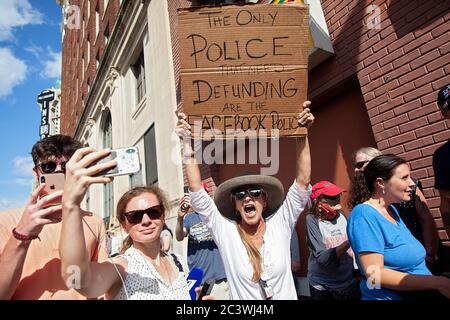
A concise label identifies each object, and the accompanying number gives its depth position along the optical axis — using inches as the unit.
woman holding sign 79.0
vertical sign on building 1267.2
